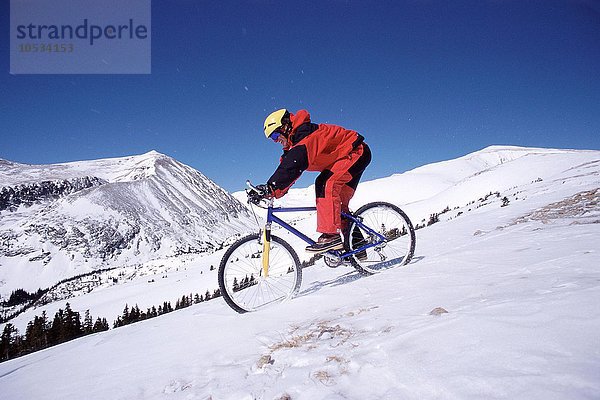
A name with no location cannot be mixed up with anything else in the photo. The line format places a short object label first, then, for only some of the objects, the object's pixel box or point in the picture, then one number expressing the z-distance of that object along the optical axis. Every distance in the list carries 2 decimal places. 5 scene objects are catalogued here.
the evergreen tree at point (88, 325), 36.97
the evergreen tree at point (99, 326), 32.57
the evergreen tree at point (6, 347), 35.89
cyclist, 4.92
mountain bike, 5.02
